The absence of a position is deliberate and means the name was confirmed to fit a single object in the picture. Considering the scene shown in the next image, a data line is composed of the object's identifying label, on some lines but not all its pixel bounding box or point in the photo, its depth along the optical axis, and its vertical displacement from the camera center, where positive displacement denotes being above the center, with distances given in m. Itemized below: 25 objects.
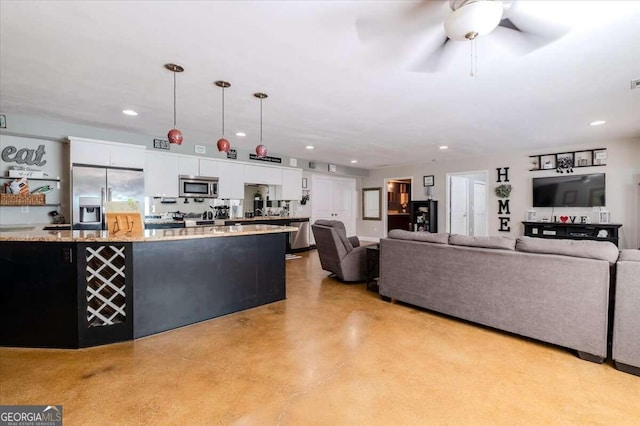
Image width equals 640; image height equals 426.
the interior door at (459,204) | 7.86 +0.16
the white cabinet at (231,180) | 6.16 +0.61
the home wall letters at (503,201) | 6.77 +0.21
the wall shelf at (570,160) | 5.71 +1.01
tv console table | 5.34 -0.38
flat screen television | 5.69 +0.39
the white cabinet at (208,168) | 5.90 +0.82
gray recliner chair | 4.42 -0.63
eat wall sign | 4.28 +0.77
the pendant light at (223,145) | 3.28 +0.70
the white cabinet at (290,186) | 7.24 +0.57
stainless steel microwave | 5.68 +0.44
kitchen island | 2.54 -0.67
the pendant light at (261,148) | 3.32 +0.71
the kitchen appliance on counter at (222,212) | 6.31 -0.05
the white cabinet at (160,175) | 5.31 +0.61
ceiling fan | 1.53 +1.22
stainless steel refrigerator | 4.43 +0.29
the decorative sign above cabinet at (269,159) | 6.63 +1.15
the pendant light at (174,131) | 2.67 +0.77
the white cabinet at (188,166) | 5.63 +0.82
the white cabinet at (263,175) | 6.59 +0.79
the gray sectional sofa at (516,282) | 2.29 -0.65
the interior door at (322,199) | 8.41 +0.31
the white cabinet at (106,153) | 4.44 +0.86
